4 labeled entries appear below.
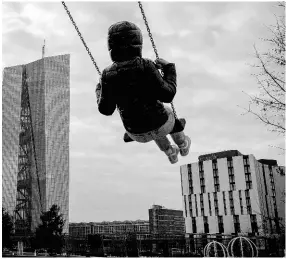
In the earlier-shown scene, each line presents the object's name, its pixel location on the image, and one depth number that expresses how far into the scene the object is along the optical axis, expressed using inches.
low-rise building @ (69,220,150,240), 5290.4
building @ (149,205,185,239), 4842.5
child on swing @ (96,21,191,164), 131.8
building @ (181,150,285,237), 2181.3
